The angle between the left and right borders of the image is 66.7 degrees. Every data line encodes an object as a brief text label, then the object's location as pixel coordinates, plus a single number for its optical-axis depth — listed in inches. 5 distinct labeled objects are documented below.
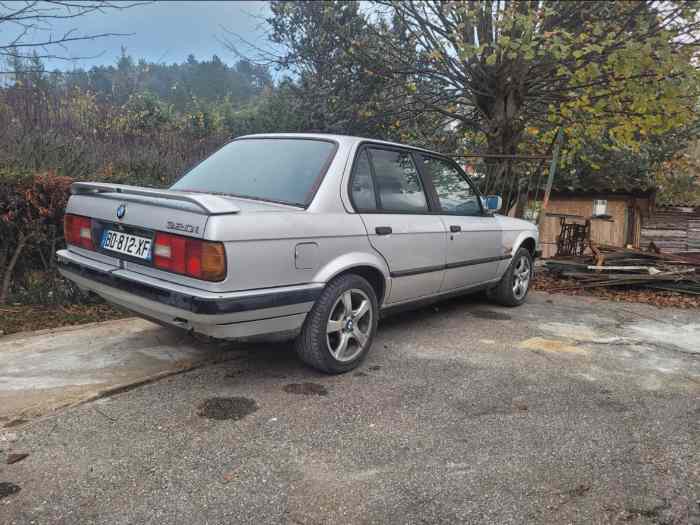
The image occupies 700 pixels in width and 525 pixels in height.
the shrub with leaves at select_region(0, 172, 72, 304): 175.0
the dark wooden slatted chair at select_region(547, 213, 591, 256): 412.2
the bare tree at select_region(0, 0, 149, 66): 172.2
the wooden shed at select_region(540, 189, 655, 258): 643.5
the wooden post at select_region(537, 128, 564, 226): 312.9
